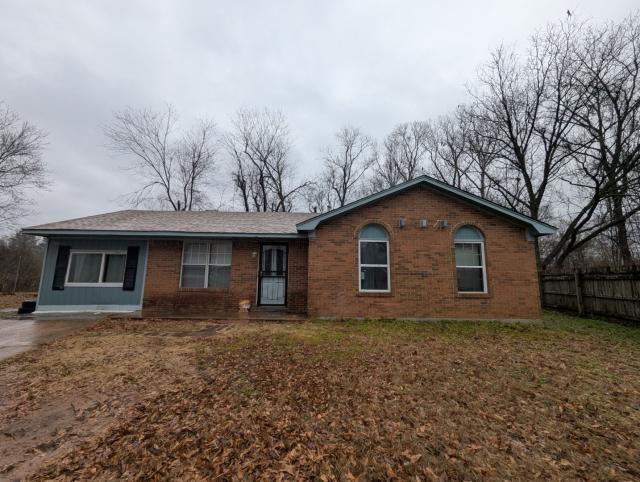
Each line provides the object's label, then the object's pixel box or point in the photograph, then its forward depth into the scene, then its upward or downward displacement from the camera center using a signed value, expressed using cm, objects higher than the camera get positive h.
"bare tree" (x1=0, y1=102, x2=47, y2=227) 1978 +786
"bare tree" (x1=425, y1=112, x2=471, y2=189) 2322 +1079
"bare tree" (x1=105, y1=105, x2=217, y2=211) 2388 +876
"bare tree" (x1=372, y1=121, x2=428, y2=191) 2662 +1132
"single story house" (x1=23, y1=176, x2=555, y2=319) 931 +62
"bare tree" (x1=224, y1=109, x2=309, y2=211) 2644 +921
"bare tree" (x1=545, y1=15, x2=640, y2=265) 1282 +681
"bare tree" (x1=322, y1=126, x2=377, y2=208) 2866 +1057
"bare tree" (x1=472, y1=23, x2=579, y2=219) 1459 +880
